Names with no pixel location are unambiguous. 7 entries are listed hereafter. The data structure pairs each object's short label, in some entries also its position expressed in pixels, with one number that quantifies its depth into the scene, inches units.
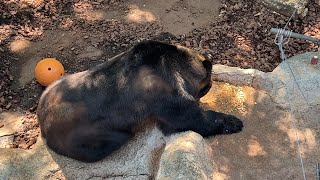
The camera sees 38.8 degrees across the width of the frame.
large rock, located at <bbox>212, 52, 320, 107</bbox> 225.5
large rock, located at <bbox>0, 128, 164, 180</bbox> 201.0
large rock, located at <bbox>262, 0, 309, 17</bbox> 317.7
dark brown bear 204.4
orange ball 269.4
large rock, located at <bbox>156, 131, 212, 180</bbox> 175.2
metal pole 176.0
